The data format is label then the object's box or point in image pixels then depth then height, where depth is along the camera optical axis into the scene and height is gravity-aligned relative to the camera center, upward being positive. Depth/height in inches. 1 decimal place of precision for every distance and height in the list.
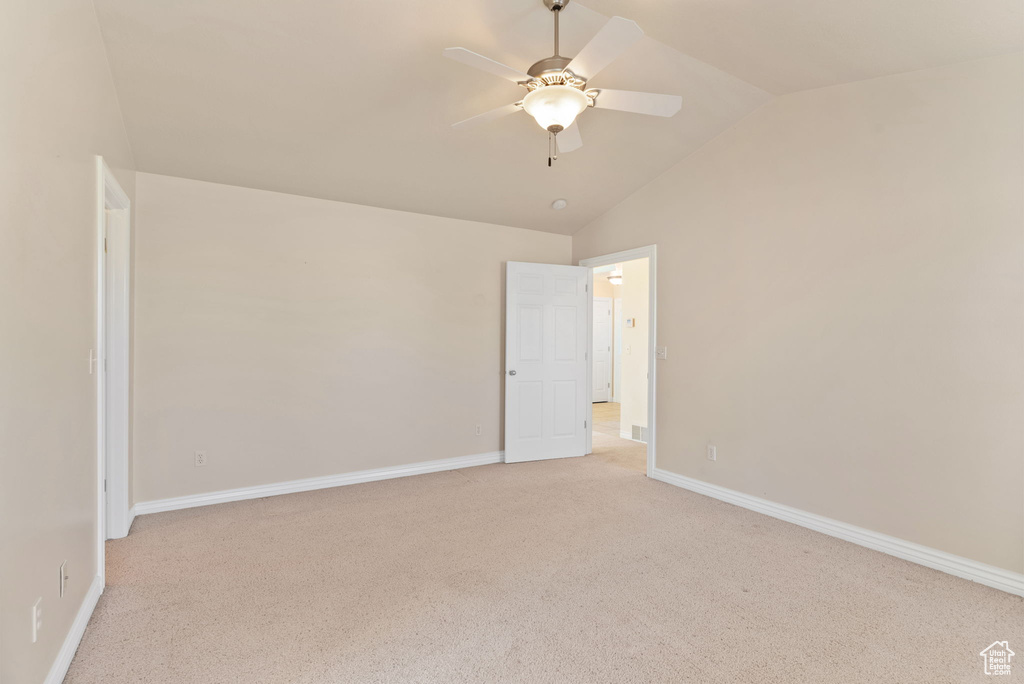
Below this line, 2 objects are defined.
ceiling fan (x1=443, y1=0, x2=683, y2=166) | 78.4 +44.0
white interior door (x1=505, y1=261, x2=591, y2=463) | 197.6 -11.3
